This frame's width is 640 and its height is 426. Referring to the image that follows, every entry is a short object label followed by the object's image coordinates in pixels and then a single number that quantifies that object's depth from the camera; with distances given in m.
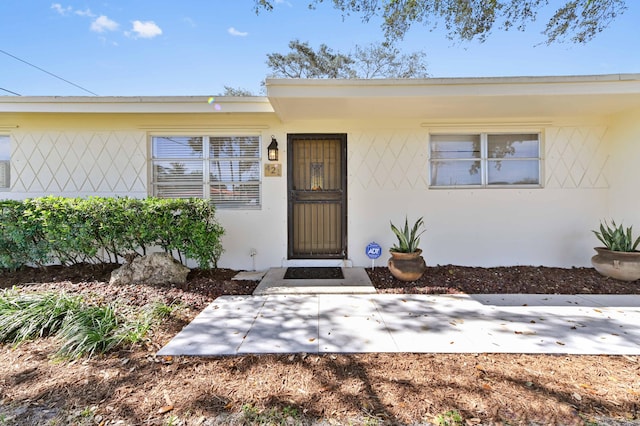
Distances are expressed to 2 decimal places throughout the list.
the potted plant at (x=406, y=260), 4.12
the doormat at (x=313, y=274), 4.43
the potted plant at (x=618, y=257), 4.02
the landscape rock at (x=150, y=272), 4.03
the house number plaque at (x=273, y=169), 5.00
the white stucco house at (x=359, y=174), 4.92
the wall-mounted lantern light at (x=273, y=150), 4.91
